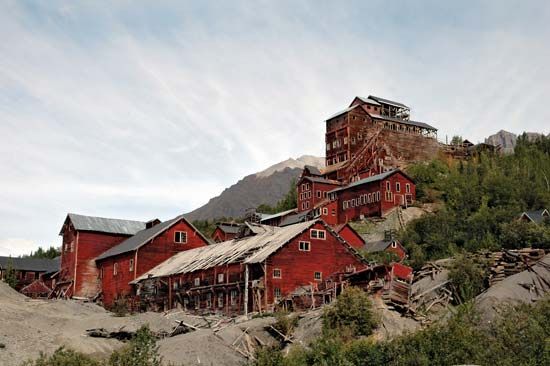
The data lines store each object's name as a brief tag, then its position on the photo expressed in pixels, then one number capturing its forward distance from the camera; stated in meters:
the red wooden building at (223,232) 86.19
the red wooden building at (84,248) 69.56
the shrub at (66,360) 23.69
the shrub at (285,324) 39.50
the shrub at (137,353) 24.58
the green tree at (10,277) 79.06
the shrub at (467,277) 40.84
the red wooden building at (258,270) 48.28
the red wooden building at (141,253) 63.75
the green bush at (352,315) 36.84
